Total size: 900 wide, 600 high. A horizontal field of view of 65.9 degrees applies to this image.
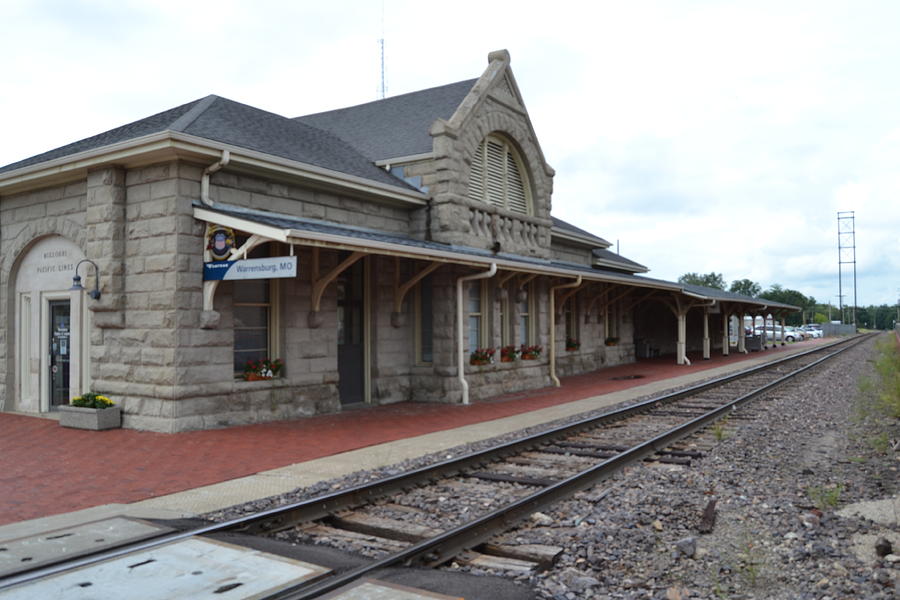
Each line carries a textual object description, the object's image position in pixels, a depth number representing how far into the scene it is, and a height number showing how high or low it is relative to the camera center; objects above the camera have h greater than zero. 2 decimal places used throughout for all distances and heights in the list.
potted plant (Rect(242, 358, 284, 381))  10.95 -0.75
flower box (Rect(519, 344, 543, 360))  16.81 -0.77
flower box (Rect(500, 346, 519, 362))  15.91 -0.76
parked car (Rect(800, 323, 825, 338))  72.75 -1.32
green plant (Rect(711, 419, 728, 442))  9.15 -1.59
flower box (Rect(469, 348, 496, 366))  14.76 -0.77
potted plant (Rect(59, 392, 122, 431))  10.10 -1.32
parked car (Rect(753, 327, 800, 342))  55.81 -1.46
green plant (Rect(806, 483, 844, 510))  5.90 -1.57
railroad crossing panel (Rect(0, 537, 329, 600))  3.88 -1.52
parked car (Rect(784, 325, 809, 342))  58.65 -1.37
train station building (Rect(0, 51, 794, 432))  10.11 +0.98
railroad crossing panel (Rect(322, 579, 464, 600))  3.84 -1.52
